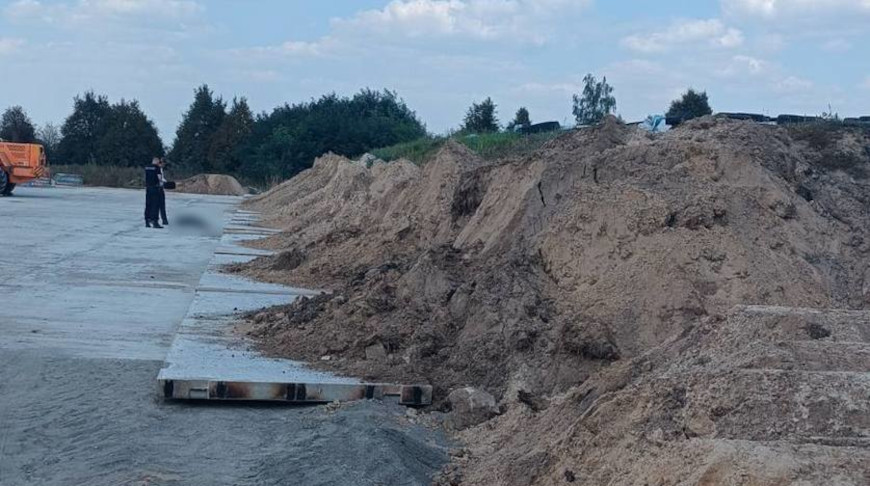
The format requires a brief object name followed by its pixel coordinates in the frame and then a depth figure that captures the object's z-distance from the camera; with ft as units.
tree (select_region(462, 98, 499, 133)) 185.57
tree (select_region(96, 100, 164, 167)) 293.43
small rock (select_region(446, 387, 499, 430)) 27.07
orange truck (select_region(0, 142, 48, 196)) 131.13
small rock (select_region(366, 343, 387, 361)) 32.91
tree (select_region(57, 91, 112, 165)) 304.71
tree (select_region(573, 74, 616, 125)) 181.78
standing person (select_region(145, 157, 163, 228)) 94.43
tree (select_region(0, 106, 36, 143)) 265.50
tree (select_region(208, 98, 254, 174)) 277.03
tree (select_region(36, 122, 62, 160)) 314.49
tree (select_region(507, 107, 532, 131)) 179.05
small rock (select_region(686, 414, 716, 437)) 16.97
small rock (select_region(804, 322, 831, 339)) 21.06
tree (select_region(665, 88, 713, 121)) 129.80
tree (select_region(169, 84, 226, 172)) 292.20
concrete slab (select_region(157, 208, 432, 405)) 29.09
